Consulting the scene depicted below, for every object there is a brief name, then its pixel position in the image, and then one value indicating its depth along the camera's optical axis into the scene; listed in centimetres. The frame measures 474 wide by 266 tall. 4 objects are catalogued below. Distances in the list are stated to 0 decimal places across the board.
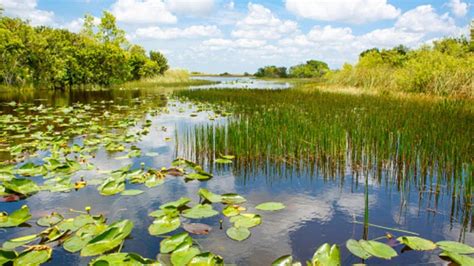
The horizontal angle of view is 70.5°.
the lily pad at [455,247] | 259
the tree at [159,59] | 4075
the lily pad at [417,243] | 270
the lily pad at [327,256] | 234
